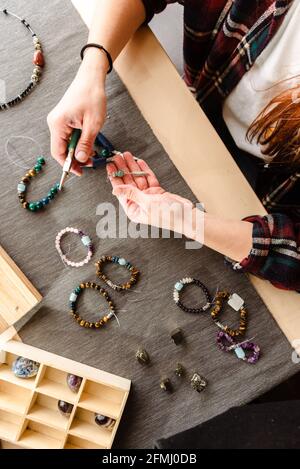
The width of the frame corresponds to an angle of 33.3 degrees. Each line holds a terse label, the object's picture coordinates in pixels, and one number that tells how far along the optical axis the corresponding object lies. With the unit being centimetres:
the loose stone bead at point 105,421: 108
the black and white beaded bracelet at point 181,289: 110
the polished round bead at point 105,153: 112
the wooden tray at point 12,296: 107
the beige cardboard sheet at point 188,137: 113
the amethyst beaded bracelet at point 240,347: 109
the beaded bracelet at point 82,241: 111
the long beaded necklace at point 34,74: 114
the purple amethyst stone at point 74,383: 107
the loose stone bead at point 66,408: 108
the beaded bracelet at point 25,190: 111
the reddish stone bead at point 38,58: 115
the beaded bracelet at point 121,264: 110
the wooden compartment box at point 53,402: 104
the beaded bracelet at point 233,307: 110
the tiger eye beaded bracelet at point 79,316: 109
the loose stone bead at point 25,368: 107
